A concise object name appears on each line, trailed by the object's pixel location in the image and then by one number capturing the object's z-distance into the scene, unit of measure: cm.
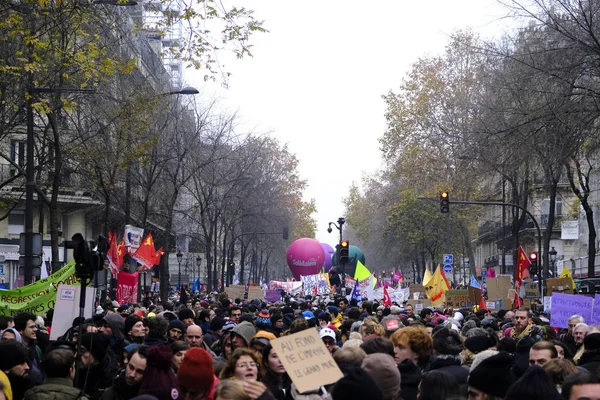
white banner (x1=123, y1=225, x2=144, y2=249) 2820
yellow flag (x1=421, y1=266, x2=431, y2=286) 3600
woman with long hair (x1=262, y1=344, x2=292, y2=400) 823
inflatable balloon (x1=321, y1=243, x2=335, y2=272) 8894
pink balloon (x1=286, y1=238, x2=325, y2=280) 7156
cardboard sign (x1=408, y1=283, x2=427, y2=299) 3173
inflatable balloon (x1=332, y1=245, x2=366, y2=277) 7900
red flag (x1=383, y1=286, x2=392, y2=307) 2772
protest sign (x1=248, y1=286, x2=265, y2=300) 3299
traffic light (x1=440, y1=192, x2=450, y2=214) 3691
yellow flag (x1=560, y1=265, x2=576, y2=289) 2576
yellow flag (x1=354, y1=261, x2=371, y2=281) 3183
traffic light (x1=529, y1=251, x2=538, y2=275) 3678
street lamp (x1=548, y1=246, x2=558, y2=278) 4506
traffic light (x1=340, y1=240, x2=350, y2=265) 3391
